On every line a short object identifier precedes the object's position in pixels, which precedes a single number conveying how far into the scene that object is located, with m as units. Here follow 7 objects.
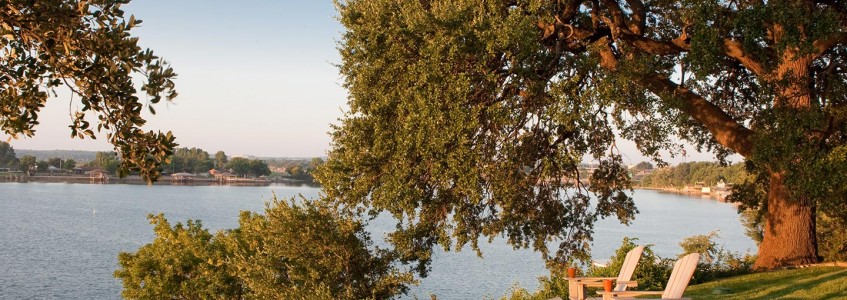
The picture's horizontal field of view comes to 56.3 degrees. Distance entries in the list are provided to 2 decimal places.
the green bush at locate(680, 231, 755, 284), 13.91
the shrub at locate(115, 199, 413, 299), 13.28
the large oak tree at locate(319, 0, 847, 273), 11.47
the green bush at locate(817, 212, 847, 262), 15.38
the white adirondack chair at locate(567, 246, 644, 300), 9.41
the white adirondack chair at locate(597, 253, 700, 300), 8.49
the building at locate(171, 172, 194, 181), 157.46
